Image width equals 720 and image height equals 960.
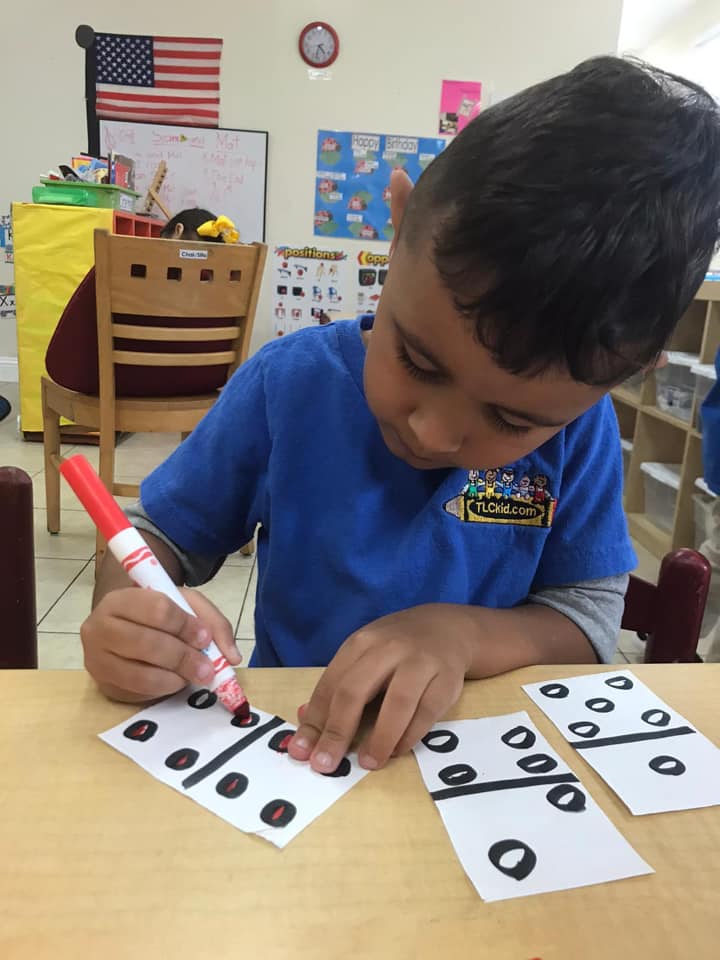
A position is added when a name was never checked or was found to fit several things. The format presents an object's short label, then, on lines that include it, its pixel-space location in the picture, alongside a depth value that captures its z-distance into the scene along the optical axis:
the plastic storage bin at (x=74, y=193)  2.86
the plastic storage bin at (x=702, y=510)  2.16
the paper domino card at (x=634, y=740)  0.43
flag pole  3.62
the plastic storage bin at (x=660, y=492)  2.50
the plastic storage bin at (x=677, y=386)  2.40
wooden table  0.32
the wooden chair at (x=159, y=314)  1.82
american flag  3.62
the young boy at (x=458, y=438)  0.42
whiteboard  3.72
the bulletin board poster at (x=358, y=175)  3.75
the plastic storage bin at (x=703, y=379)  2.11
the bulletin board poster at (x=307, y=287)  3.89
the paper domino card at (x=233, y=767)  0.40
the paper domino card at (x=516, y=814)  0.37
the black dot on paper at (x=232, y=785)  0.41
